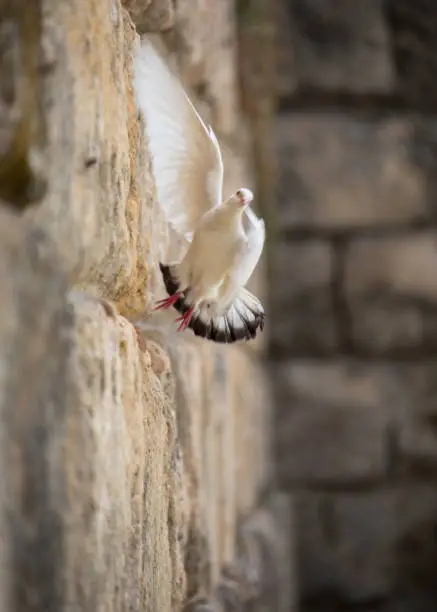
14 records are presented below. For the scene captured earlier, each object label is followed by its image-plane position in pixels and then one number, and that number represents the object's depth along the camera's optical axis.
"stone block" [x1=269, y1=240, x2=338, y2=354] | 17.38
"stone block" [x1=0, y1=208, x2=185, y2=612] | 11.19
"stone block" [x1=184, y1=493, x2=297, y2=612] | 12.62
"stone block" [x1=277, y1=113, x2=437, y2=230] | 17.38
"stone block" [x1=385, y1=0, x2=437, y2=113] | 17.43
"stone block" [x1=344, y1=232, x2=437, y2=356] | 17.26
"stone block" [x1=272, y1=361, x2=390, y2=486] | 17.27
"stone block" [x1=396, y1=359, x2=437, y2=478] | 17.15
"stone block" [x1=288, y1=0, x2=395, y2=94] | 17.29
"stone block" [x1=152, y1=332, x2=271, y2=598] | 12.08
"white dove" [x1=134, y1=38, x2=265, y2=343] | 11.66
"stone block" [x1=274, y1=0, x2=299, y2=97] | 17.09
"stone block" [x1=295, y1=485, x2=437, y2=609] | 17.16
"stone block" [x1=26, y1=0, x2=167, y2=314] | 11.26
